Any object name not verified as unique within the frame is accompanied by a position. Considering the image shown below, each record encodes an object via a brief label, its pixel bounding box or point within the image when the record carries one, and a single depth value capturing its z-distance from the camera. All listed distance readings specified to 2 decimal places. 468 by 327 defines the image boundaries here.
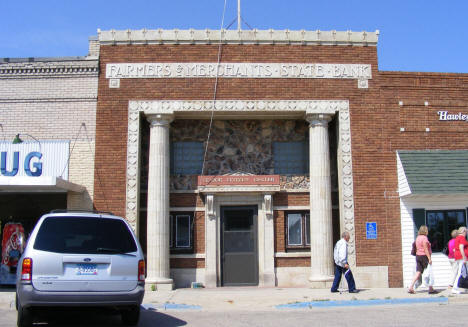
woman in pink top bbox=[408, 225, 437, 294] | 13.40
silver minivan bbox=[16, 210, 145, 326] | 7.83
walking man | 13.73
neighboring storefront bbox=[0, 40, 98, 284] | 15.71
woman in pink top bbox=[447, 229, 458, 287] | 13.47
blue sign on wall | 15.76
